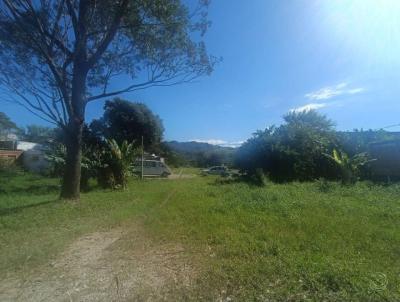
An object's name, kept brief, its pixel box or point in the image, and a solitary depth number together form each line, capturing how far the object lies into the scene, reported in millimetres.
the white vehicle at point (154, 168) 28086
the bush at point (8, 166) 23928
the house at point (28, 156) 29417
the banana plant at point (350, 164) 17547
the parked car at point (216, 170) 38838
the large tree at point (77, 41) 9648
